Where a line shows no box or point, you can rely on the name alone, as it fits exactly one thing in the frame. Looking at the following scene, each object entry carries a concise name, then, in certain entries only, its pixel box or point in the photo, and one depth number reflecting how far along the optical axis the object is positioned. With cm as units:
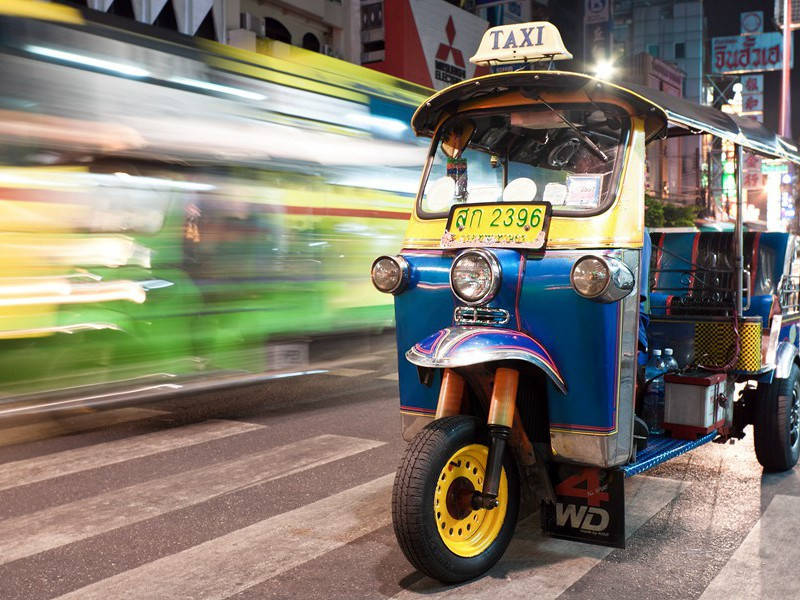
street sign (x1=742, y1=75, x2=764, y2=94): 6800
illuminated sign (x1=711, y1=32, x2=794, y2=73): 6931
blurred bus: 659
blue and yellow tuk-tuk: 408
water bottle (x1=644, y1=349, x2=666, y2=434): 571
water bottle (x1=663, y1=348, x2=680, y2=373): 579
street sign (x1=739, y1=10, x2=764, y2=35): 7781
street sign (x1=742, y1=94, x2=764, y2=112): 6744
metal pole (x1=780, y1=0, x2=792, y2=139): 2689
